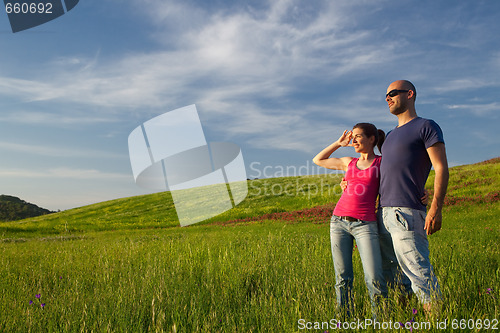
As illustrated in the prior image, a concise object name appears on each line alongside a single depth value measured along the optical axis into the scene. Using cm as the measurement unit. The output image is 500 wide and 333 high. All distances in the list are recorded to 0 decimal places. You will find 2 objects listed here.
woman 370
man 339
